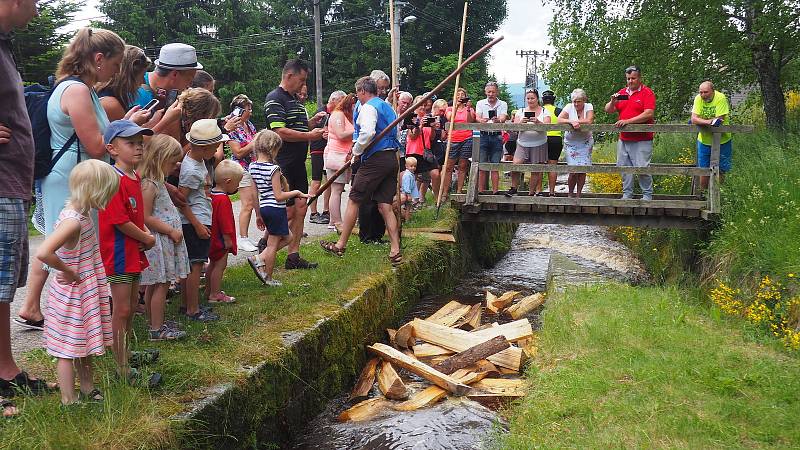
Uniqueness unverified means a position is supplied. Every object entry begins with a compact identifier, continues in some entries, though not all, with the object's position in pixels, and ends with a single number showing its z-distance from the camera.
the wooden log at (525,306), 7.89
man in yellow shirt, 9.69
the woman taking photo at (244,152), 6.67
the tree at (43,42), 14.00
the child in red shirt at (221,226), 5.56
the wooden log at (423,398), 5.36
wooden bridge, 8.81
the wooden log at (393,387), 5.53
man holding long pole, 7.50
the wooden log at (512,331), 6.68
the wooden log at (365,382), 5.65
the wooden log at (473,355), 6.05
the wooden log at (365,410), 5.14
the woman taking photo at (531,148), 10.37
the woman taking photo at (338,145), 8.65
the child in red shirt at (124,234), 3.73
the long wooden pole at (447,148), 9.01
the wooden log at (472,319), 7.45
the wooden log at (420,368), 5.58
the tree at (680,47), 11.86
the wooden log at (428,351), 6.50
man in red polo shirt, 9.38
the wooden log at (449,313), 7.40
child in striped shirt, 6.19
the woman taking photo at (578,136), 10.19
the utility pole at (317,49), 31.25
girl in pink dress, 3.32
